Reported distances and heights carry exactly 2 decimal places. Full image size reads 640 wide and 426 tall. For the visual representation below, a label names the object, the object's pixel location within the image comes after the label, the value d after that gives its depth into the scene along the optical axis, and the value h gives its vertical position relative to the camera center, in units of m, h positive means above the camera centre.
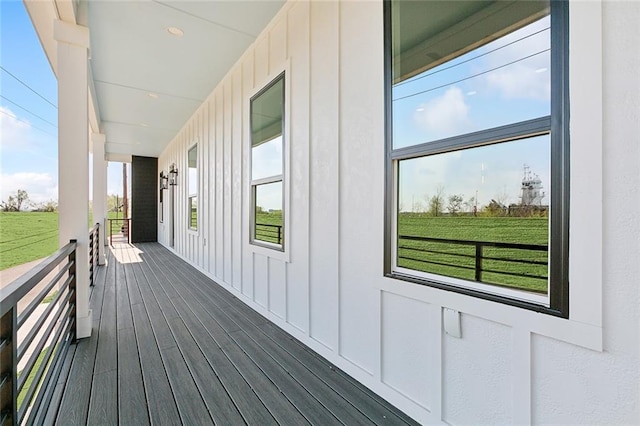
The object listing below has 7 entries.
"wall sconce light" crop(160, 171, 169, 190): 8.38 +0.95
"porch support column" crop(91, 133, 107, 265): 6.11 +0.71
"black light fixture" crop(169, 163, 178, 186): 7.37 +0.97
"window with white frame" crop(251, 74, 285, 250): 2.95 +0.50
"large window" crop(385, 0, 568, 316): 1.16 +0.31
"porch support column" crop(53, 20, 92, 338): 2.55 +0.60
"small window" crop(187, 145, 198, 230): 5.66 +0.49
